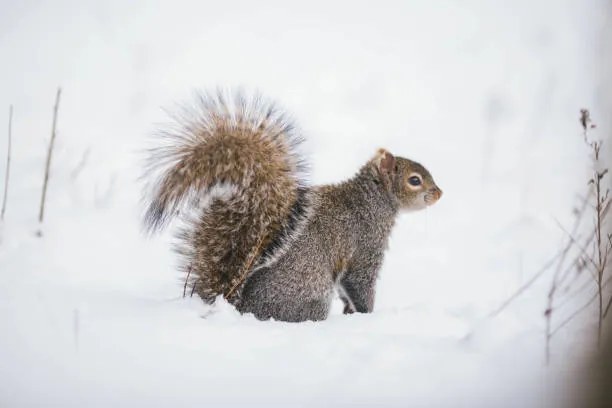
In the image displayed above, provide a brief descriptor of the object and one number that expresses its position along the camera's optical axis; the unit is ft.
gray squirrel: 11.43
